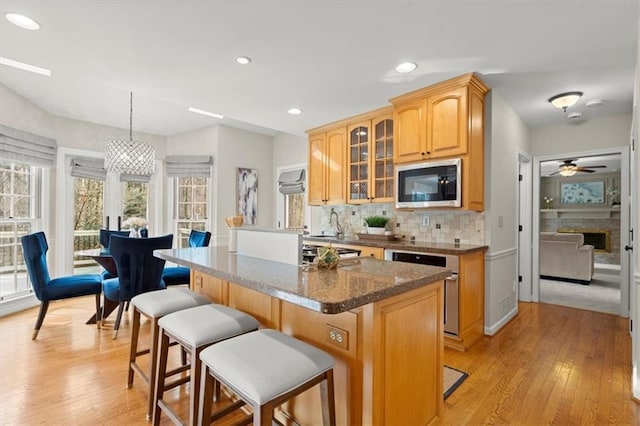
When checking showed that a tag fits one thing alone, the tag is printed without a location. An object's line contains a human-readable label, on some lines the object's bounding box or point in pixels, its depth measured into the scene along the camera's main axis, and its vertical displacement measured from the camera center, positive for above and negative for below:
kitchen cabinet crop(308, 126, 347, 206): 4.18 +0.65
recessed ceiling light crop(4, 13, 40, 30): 1.98 +1.20
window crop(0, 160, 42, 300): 3.82 -0.09
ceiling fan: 6.24 +0.93
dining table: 3.35 -0.62
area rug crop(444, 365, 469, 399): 2.18 -1.19
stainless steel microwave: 2.94 +0.29
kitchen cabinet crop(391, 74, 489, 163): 2.85 +0.90
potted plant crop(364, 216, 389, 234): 3.86 -0.12
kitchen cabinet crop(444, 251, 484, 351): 2.79 -0.79
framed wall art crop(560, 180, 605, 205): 8.06 +0.58
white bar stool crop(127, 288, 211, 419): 1.86 -0.58
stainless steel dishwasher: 2.78 -0.65
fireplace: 7.88 -0.57
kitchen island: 1.30 -0.53
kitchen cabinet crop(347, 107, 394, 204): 3.69 +0.67
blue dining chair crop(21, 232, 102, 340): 3.06 -0.72
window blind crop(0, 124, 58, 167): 3.63 +0.78
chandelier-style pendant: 3.80 +0.66
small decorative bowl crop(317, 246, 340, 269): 1.68 -0.24
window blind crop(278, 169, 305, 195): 5.43 +0.54
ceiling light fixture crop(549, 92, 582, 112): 3.15 +1.14
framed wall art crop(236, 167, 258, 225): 5.50 +0.32
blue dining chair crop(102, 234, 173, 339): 2.99 -0.53
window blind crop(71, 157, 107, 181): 4.66 +0.64
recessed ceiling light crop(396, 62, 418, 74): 2.61 +1.21
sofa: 5.40 -0.74
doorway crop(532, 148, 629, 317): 4.02 -0.17
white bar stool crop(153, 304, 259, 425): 1.49 -0.59
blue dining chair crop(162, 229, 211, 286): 3.98 -0.76
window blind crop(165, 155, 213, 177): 5.29 +0.78
